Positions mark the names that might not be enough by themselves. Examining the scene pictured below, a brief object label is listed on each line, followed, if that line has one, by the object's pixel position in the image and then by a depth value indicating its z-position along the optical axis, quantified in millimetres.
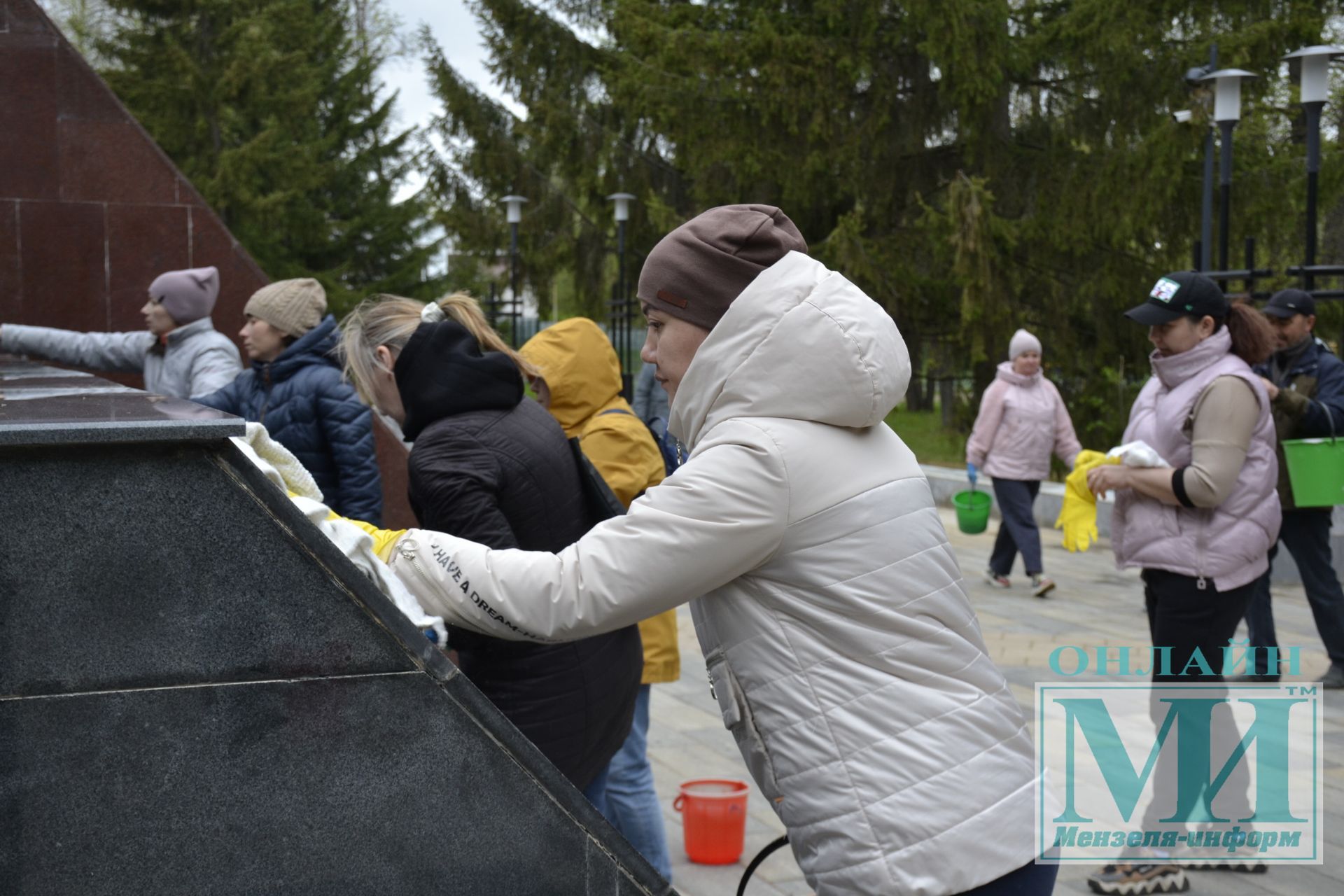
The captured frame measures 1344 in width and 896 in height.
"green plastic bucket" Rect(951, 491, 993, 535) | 10836
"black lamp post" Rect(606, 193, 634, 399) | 18234
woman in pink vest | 3936
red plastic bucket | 4289
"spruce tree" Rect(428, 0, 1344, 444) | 16422
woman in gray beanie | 5543
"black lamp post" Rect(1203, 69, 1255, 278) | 9266
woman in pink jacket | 9562
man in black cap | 6598
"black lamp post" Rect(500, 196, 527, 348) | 20062
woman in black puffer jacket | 2762
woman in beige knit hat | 4684
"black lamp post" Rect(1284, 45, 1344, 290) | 8461
